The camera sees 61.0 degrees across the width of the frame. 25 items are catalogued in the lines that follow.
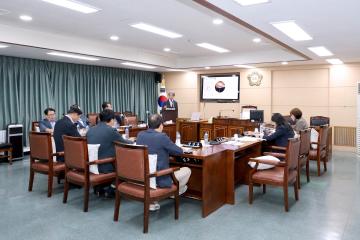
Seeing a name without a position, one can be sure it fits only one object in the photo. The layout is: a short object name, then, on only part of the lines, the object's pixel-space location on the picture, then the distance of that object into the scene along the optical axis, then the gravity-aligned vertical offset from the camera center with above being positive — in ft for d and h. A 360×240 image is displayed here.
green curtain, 23.22 +1.95
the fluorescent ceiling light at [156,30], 17.15 +4.76
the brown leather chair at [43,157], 13.57 -2.14
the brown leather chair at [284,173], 12.04 -2.68
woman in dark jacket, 14.92 -1.15
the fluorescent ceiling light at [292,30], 13.26 +3.75
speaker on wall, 35.94 +3.69
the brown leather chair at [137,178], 9.95 -2.31
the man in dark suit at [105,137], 12.25 -1.10
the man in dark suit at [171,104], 30.41 +0.53
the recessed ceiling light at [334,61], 24.41 +3.94
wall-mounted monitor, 32.09 +2.35
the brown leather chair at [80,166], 11.82 -2.25
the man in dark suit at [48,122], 18.53 -0.75
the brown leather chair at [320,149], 17.52 -2.39
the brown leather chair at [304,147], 14.55 -1.91
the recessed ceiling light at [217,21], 15.67 +4.62
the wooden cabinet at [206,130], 26.11 -1.79
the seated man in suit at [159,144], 10.57 -1.21
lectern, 29.09 -0.46
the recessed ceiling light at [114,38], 20.50 +4.94
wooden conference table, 11.51 -2.63
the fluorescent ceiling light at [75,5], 13.19 +4.68
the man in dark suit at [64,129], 14.03 -0.89
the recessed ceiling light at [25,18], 15.71 +4.85
